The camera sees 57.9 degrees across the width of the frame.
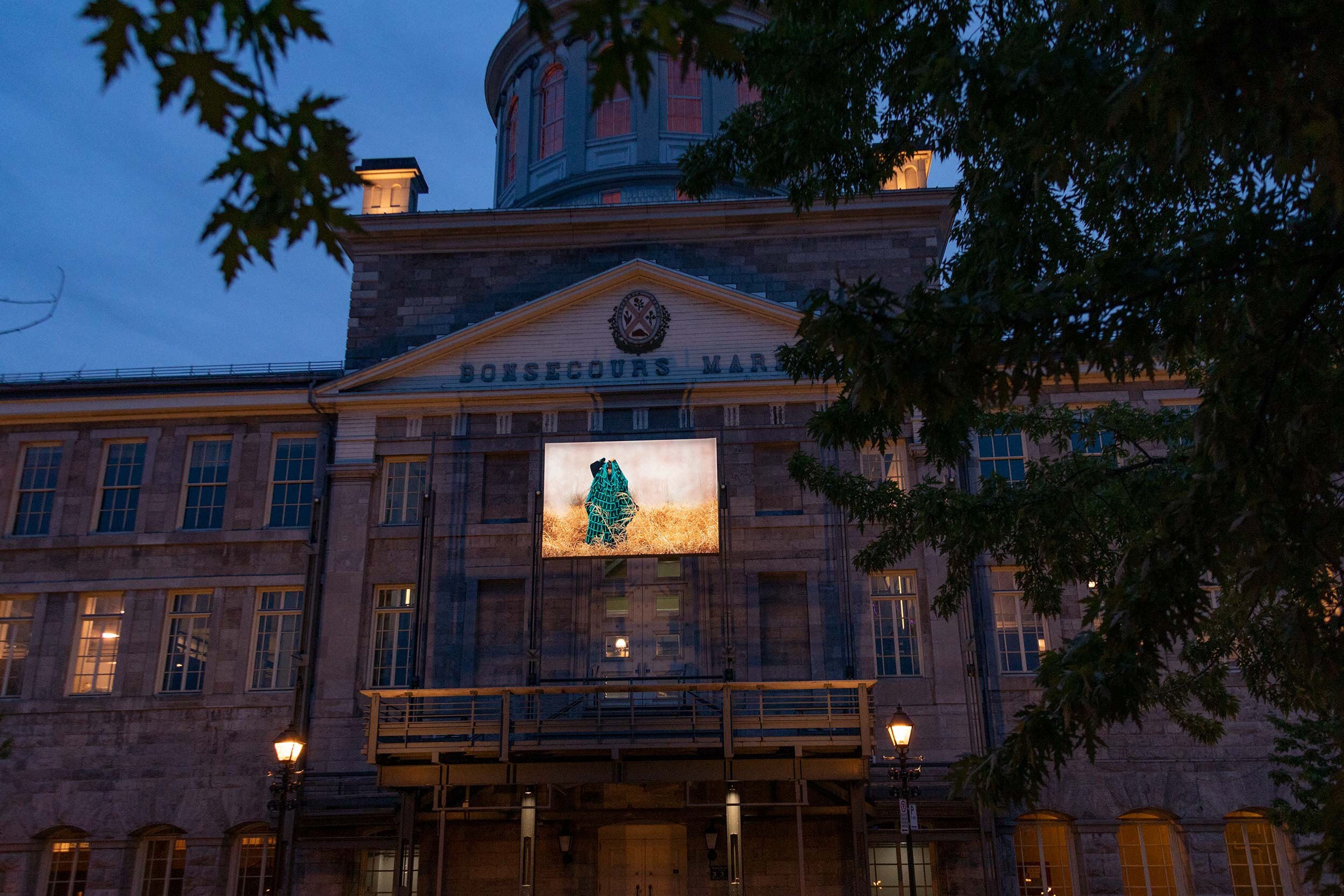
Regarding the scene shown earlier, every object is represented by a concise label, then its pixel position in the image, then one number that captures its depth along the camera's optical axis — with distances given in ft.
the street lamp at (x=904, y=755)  63.05
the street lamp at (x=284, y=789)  68.08
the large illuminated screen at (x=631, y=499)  82.43
